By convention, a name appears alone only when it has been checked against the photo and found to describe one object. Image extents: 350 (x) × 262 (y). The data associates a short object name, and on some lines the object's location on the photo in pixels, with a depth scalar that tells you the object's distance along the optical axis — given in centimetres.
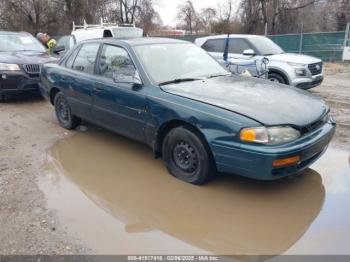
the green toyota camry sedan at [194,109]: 364
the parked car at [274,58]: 898
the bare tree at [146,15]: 3866
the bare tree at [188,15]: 5081
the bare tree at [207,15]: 4654
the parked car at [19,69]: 831
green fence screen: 1845
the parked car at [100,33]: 1348
